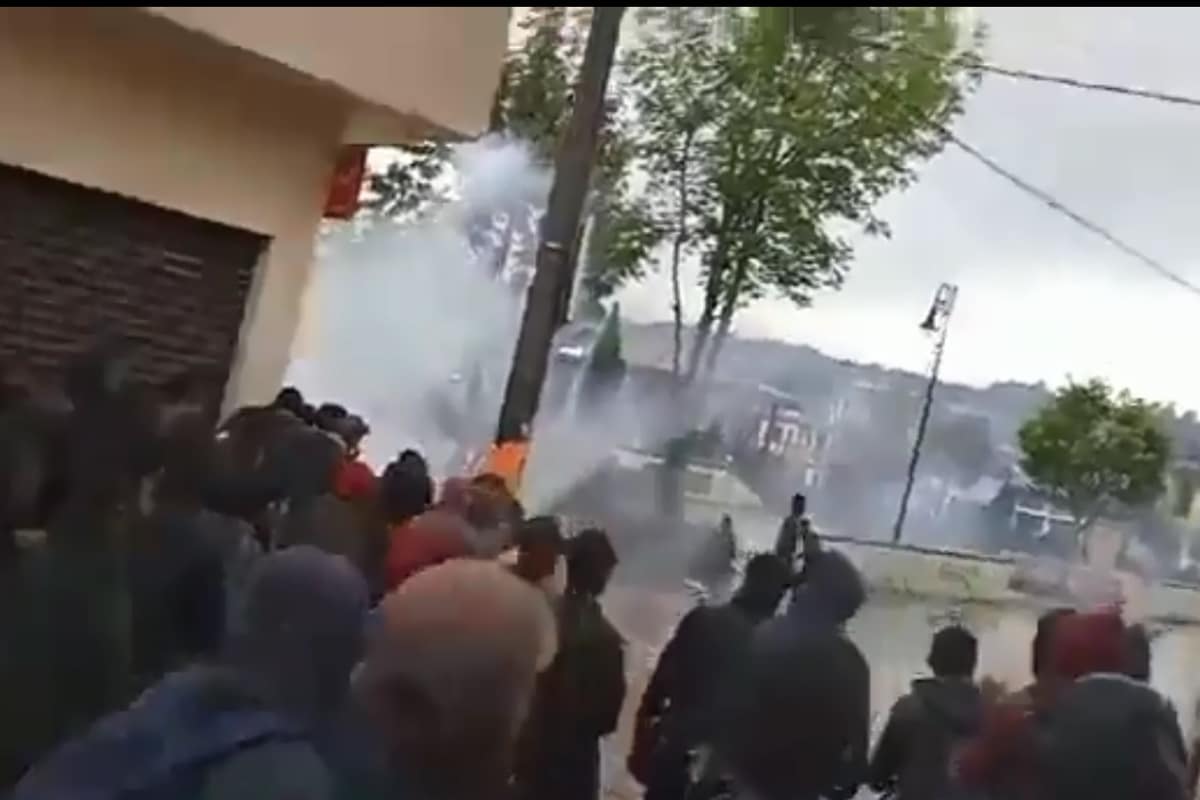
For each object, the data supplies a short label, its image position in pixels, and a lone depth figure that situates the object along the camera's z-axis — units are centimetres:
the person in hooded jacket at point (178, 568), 303
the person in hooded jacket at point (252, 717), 222
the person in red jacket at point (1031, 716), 298
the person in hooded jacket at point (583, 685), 373
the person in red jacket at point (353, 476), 386
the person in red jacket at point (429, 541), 331
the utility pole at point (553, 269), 668
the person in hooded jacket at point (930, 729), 356
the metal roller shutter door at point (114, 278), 400
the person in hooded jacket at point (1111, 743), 275
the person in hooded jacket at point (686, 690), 413
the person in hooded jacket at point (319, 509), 339
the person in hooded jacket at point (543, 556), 359
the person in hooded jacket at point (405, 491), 391
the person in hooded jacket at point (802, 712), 380
